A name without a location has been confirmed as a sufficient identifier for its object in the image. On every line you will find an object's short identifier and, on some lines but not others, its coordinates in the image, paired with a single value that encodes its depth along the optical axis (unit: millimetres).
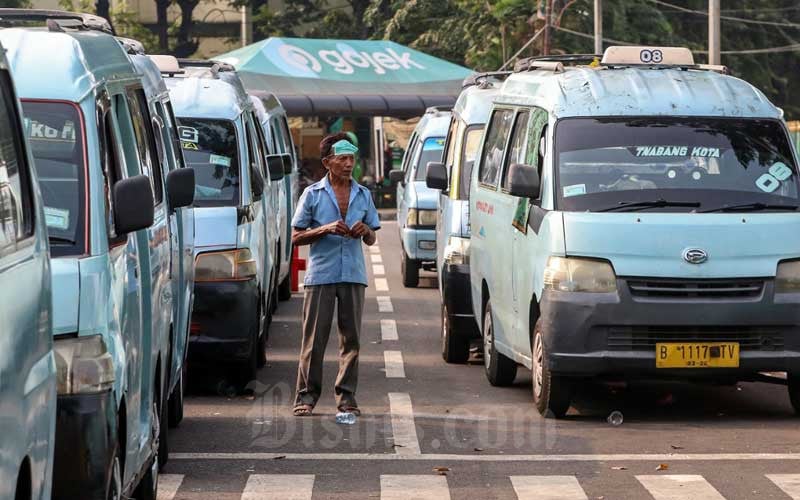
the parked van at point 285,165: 18141
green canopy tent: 45812
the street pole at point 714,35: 32188
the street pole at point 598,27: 40844
